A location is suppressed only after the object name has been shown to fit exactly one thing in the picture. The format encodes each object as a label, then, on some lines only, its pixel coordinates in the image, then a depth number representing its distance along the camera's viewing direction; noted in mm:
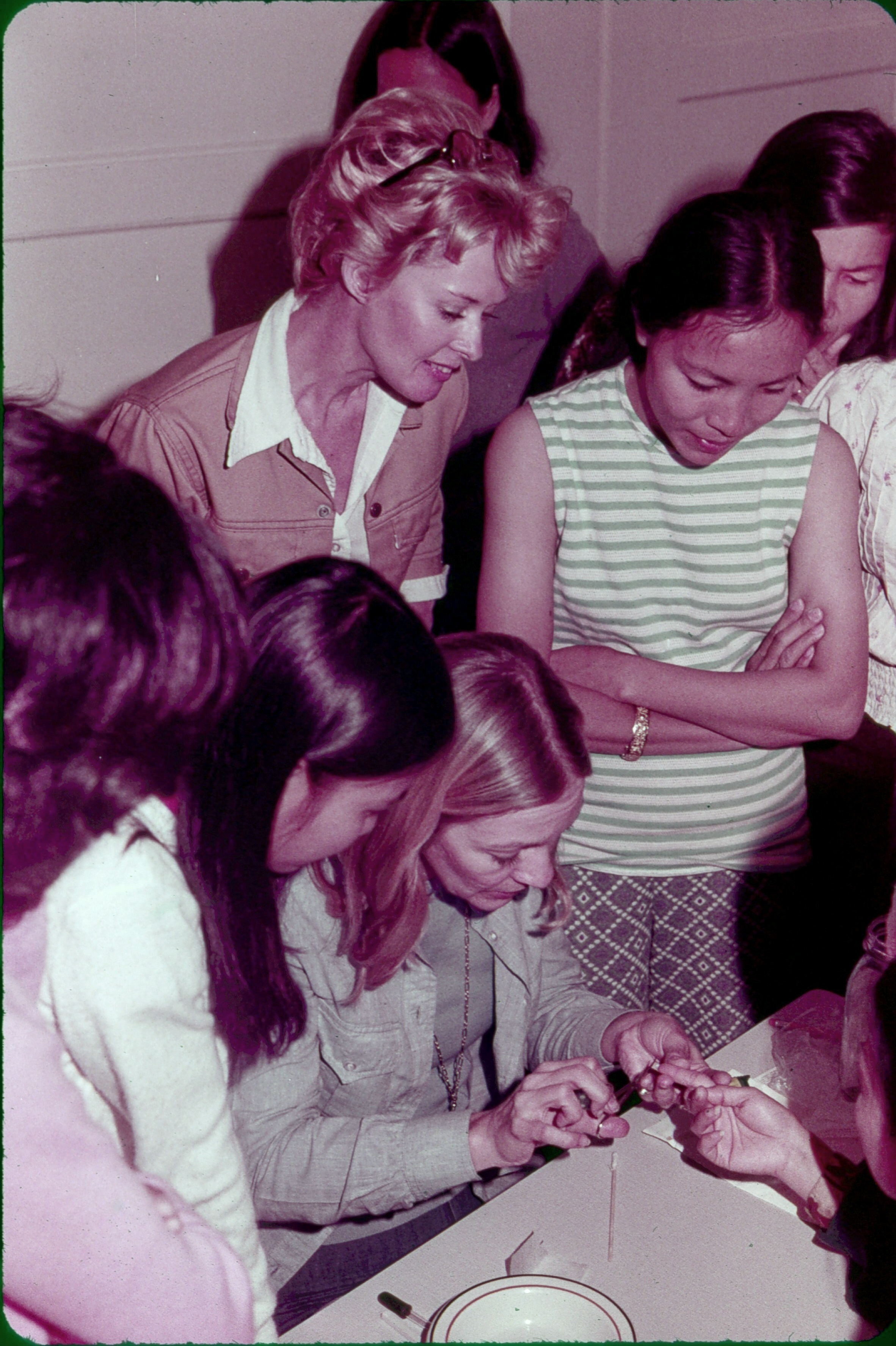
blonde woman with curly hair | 2676
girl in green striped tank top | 2921
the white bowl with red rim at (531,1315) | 2670
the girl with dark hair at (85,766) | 2479
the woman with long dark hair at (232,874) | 2539
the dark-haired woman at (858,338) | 3066
